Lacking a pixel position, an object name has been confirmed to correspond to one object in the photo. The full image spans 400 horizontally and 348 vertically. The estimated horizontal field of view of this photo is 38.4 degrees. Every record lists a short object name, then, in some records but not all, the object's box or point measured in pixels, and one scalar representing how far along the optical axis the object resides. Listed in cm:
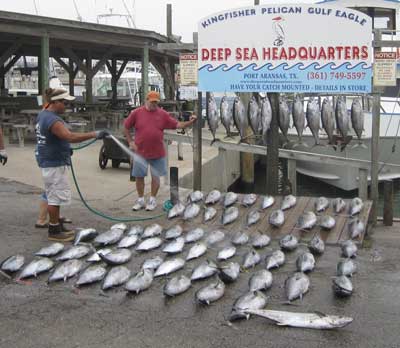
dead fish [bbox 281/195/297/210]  767
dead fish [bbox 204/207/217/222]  749
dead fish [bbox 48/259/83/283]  548
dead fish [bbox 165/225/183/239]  675
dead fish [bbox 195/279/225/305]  488
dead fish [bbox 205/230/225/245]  661
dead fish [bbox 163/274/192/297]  506
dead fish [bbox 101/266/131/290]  524
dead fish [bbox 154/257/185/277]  558
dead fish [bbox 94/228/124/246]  656
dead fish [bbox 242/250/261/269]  581
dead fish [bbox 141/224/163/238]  681
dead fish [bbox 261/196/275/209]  775
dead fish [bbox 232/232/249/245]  655
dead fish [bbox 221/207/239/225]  734
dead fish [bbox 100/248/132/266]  586
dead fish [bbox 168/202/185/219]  765
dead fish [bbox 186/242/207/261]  608
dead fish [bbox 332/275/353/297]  500
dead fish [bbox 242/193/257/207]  791
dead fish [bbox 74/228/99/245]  666
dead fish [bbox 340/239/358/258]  610
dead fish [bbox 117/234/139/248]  644
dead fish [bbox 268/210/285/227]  710
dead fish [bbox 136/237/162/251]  639
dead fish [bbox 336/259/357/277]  550
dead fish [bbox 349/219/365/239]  666
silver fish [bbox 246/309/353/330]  431
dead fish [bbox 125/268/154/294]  514
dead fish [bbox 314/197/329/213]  754
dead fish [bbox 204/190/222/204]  799
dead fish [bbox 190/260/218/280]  543
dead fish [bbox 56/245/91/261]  600
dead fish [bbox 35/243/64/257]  612
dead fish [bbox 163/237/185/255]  622
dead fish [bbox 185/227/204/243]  666
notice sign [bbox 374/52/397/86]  715
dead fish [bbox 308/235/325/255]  625
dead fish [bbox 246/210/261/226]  723
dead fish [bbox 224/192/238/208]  790
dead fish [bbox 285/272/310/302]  496
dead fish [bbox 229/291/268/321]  451
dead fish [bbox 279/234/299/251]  634
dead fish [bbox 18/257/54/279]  558
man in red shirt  810
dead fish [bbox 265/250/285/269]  575
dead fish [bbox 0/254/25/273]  569
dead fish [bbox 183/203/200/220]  757
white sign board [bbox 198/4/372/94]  739
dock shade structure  1586
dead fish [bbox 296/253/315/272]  562
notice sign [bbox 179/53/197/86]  812
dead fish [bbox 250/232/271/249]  648
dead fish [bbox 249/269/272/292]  513
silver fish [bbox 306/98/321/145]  756
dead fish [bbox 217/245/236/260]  602
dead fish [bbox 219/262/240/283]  536
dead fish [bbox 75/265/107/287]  534
